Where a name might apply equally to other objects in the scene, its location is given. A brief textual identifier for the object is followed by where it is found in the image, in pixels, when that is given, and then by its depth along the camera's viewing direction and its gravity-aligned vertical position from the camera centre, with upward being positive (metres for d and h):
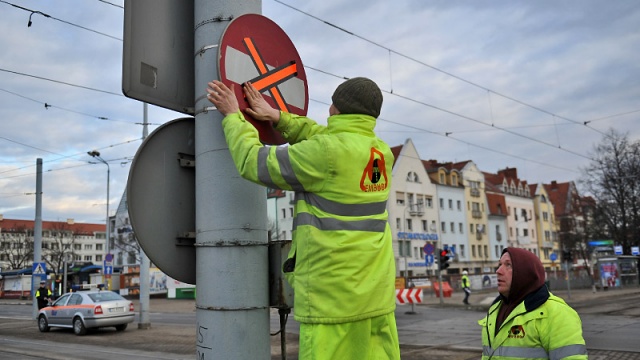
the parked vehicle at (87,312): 18.07 -1.46
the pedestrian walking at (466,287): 28.19 -1.62
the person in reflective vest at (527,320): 2.94 -0.38
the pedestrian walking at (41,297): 24.81 -1.19
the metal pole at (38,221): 23.80 +2.16
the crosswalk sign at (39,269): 25.38 +0.07
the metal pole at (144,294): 19.38 -0.97
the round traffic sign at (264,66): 2.50 +0.95
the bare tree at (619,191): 44.28 +4.80
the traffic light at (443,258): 28.48 -0.11
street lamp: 32.78 +6.85
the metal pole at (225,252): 2.32 +0.05
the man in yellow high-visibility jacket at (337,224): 2.17 +0.15
